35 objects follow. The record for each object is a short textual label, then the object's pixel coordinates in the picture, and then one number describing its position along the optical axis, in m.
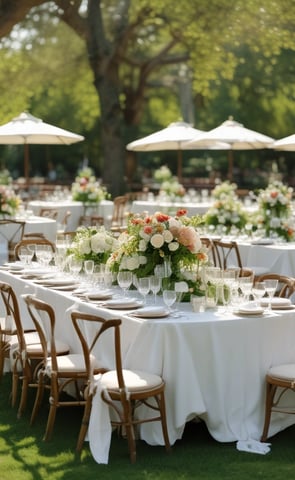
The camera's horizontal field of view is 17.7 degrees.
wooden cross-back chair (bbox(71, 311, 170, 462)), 6.05
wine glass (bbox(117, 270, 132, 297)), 7.34
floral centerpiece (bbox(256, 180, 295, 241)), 12.10
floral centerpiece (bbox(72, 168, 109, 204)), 19.48
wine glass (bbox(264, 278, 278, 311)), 6.89
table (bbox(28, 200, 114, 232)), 19.06
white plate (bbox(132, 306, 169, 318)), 6.54
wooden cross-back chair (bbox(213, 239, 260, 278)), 10.74
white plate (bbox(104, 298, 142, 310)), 6.98
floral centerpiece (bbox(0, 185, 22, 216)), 14.71
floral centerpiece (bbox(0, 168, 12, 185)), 23.08
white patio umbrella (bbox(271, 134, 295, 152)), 14.87
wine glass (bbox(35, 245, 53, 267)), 8.93
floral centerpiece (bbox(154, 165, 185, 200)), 20.17
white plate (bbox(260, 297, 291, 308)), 6.98
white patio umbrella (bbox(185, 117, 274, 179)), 18.62
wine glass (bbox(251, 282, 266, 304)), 6.85
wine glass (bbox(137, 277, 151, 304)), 6.99
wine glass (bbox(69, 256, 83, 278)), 8.38
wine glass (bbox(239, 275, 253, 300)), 6.88
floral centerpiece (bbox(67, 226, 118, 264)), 8.51
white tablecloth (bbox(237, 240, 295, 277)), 11.27
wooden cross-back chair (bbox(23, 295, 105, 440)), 6.53
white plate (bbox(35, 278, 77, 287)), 8.14
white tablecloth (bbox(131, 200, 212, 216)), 18.97
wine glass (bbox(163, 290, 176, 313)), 6.66
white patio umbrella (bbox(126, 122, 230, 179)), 20.34
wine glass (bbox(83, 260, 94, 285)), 8.04
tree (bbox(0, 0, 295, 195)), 25.09
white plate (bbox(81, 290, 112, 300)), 7.38
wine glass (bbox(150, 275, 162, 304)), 7.04
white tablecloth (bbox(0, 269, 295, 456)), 6.33
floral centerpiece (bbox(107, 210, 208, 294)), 7.36
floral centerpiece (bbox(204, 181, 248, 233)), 12.86
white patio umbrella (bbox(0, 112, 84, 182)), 17.53
